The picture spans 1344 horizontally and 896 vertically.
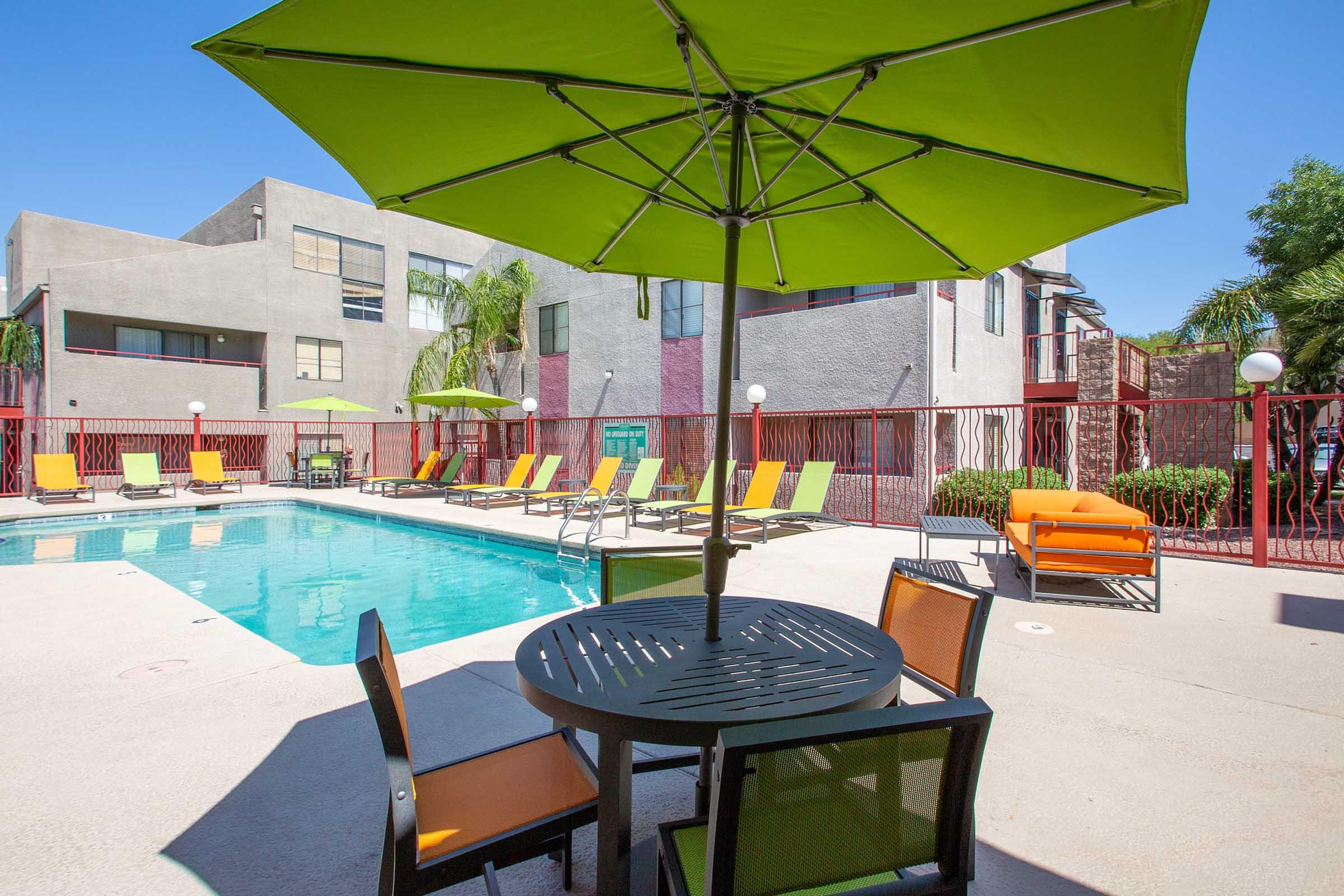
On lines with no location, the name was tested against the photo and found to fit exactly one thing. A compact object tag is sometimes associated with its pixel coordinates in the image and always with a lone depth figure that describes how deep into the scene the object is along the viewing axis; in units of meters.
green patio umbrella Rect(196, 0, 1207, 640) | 1.79
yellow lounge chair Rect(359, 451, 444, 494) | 15.62
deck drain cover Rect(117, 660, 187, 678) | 3.45
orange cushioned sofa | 4.97
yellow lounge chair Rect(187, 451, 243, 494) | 14.88
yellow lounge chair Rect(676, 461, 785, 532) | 9.40
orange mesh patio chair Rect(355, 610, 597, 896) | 1.36
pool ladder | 7.72
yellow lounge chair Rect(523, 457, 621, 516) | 10.66
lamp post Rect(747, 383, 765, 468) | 10.13
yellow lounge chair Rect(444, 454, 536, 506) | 13.48
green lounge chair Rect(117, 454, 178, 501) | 13.72
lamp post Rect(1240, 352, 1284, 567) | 5.86
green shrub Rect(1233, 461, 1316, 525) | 11.53
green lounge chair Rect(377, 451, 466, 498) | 14.04
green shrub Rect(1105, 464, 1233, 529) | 9.39
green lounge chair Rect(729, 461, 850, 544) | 8.48
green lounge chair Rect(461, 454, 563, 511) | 12.25
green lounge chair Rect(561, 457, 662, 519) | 10.44
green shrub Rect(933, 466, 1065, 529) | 9.19
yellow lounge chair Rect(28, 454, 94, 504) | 12.84
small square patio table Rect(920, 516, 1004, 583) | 5.56
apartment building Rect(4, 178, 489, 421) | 16.92
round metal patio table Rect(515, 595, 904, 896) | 1.50
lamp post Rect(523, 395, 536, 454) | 13.70
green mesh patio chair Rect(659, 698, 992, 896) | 1.06
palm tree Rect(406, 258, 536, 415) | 17.48
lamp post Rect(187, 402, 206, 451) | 14.93
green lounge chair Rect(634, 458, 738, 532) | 9.22
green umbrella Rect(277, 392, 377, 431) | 15.45
